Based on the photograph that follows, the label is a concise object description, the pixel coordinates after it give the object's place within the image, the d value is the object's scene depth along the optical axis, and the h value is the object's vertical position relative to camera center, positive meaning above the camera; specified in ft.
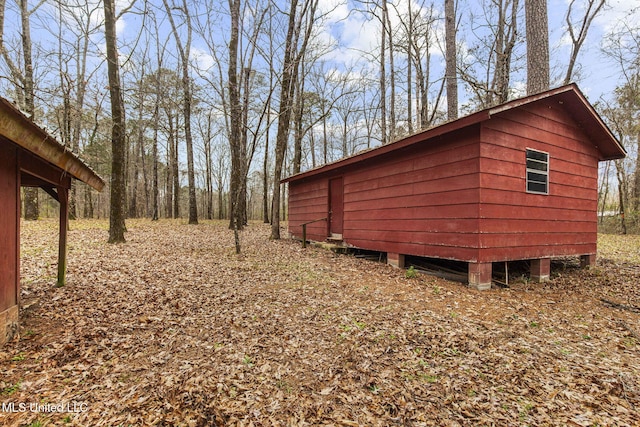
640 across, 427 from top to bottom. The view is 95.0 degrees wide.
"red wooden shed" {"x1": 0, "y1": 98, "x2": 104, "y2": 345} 9.78 +1.19
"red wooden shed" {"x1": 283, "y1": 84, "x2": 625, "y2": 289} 19.53 +2.04
